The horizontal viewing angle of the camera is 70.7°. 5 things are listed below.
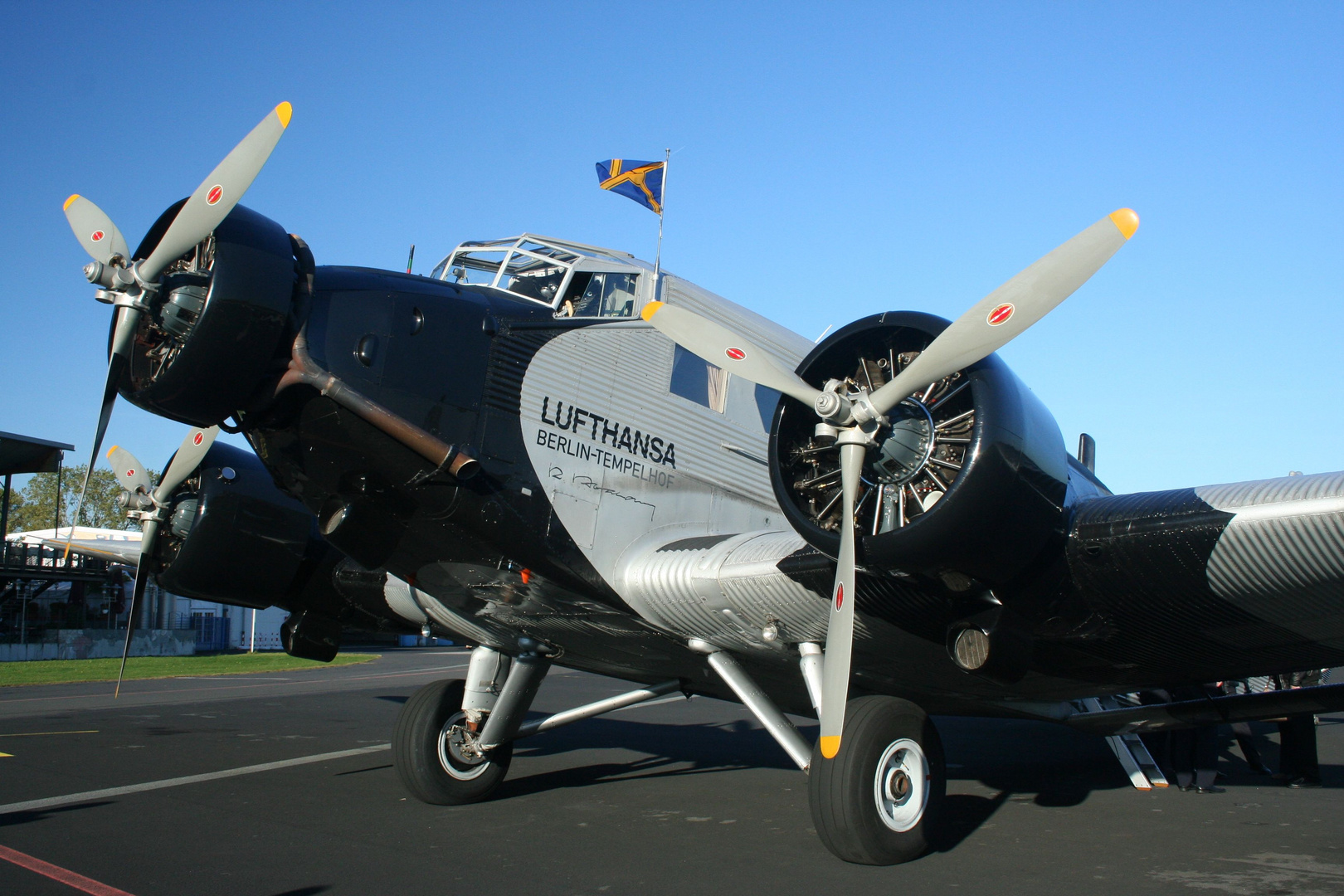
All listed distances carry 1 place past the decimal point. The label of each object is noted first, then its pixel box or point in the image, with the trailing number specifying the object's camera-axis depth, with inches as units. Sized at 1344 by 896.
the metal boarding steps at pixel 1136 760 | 413.4
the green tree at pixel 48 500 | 2851.9
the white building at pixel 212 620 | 1898.4
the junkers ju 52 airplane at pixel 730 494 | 219.1
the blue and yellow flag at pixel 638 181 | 451.2
